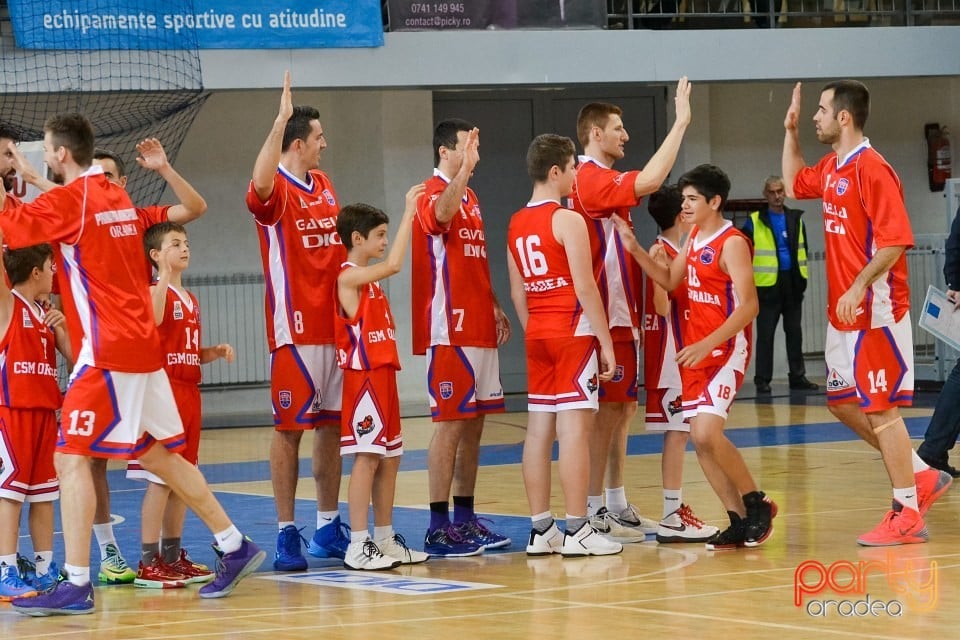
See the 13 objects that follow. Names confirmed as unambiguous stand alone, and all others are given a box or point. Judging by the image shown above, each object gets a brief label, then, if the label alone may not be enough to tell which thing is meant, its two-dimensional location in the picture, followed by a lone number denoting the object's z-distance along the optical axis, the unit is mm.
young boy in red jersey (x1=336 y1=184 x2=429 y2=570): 14242
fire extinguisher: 38937
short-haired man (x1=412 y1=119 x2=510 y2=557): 15305
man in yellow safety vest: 32937
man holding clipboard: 18187
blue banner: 26703
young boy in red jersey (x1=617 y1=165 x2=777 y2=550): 14453
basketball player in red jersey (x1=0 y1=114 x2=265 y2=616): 12219
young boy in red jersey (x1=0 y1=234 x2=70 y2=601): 13391
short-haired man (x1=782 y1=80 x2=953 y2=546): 14297
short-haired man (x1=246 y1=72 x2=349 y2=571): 14820
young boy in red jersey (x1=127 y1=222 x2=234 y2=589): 13922
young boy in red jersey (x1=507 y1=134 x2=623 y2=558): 14445
